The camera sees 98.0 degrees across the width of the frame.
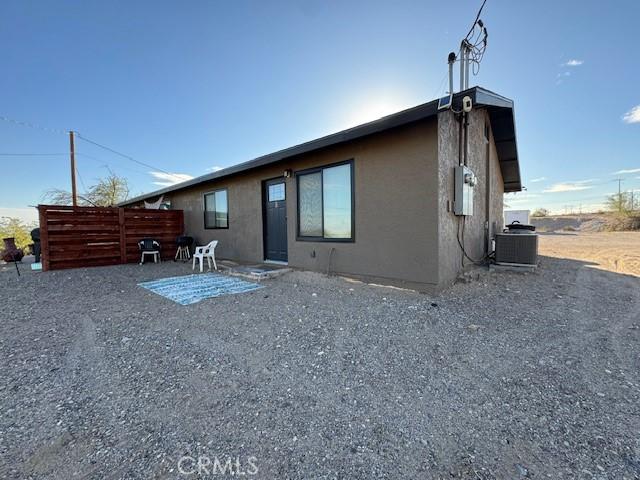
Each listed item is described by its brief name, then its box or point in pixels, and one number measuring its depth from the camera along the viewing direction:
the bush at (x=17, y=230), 11.12
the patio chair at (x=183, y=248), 8.93
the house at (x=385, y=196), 4.19
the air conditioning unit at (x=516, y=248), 5.80
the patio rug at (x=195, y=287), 4.52
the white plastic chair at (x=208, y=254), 7.00
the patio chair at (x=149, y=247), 8.51
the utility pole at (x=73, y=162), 13.32
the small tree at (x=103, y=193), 16.31
